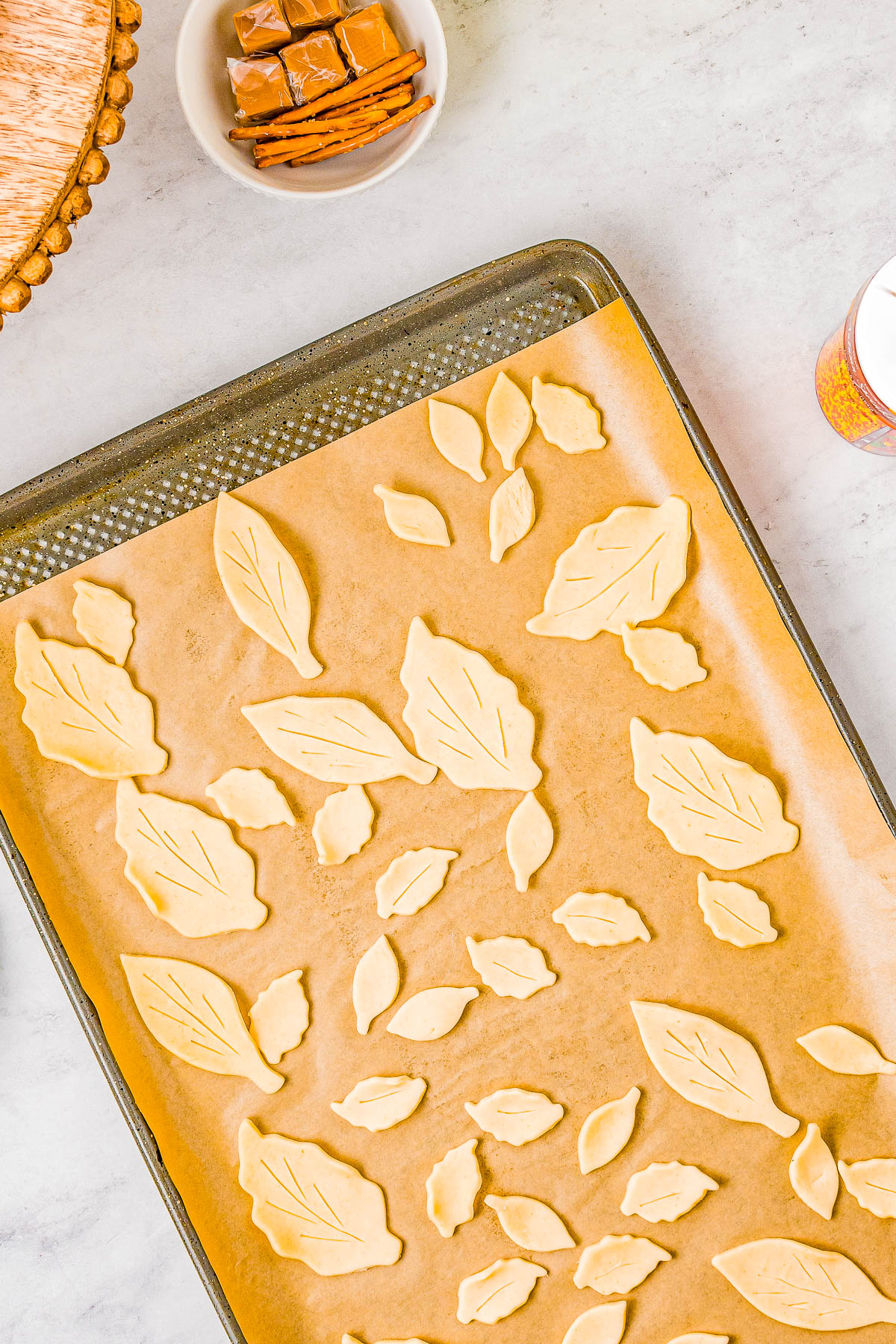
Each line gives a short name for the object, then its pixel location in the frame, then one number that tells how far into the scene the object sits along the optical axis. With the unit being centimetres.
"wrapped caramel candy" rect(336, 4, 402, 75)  59
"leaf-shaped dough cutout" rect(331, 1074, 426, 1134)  62
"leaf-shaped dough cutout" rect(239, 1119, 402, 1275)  62
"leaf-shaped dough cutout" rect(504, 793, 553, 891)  63
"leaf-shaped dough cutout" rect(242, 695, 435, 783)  62
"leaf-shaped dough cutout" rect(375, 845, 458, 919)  63
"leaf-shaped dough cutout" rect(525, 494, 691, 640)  63
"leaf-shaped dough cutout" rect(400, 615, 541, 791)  63
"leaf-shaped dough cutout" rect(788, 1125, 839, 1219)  63
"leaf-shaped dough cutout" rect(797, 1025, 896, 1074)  63
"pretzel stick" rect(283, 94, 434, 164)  60
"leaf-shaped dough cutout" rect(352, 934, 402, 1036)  63
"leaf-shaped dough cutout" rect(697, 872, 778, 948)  63
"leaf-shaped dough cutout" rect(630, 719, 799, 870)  63
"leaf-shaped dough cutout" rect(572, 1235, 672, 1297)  63
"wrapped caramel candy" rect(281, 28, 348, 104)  59
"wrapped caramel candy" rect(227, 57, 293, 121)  59
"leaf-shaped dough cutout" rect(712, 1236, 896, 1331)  63
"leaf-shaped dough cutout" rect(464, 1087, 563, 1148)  63
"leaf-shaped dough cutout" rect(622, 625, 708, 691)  63
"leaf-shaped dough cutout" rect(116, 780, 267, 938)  61
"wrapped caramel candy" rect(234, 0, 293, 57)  58
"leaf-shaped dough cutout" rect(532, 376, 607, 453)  62
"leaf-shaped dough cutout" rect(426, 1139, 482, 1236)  63
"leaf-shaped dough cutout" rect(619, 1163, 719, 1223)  63
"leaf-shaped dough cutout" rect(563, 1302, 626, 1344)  63
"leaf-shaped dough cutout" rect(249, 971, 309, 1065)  62
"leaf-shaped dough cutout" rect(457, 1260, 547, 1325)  62
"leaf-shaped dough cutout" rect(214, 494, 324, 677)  62
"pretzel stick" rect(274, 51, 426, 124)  59
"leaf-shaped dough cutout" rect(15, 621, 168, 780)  60
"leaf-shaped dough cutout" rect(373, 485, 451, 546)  62
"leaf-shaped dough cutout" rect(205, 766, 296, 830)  62
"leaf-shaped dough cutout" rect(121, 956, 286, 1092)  61
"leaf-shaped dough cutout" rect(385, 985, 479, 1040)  63
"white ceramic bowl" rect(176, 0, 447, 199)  58
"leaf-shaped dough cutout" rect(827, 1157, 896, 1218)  64
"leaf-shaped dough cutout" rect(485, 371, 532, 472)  63
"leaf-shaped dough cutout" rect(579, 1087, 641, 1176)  63
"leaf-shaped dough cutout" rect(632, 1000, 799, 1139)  63
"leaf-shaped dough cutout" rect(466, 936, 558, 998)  63
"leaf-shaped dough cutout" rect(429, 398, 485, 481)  62
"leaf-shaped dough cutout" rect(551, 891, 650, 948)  63
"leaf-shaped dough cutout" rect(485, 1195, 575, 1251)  63
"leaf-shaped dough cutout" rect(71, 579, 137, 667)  61
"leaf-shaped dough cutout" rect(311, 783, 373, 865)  63
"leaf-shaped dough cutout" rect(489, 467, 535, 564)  63
